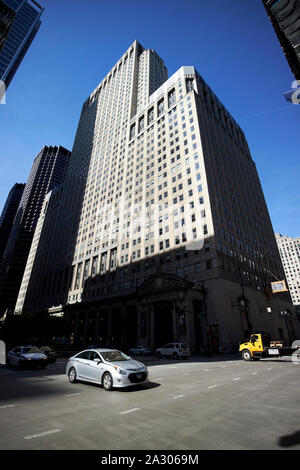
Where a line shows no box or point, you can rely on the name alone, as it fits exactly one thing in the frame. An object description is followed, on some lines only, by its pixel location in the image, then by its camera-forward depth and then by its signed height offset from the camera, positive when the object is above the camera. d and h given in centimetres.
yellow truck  2083 -22
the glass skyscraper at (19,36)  7731 +12175
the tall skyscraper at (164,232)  4153 +2637
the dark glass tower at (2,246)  19600 +7577
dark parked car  2306 -94
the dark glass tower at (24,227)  15094 +7929
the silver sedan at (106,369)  924 -97
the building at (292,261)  14675 +5135
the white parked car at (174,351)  2797 -68
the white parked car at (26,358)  1758 -99
